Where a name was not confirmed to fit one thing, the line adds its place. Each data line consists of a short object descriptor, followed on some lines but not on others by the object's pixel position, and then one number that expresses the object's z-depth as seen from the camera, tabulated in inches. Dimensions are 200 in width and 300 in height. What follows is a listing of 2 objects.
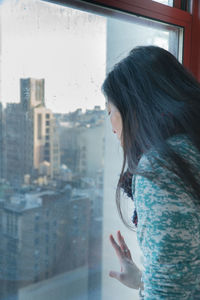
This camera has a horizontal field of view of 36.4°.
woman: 21.1
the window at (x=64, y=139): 40.6
